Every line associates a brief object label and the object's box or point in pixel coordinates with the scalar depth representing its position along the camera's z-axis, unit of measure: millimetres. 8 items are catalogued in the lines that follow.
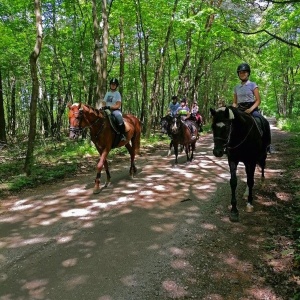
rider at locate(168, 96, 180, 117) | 14150
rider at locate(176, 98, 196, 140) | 12961
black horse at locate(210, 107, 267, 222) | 5531
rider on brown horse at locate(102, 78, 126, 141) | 9016
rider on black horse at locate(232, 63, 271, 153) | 6906
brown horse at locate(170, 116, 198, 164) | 12016
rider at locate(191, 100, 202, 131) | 17761
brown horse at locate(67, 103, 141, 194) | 7609
